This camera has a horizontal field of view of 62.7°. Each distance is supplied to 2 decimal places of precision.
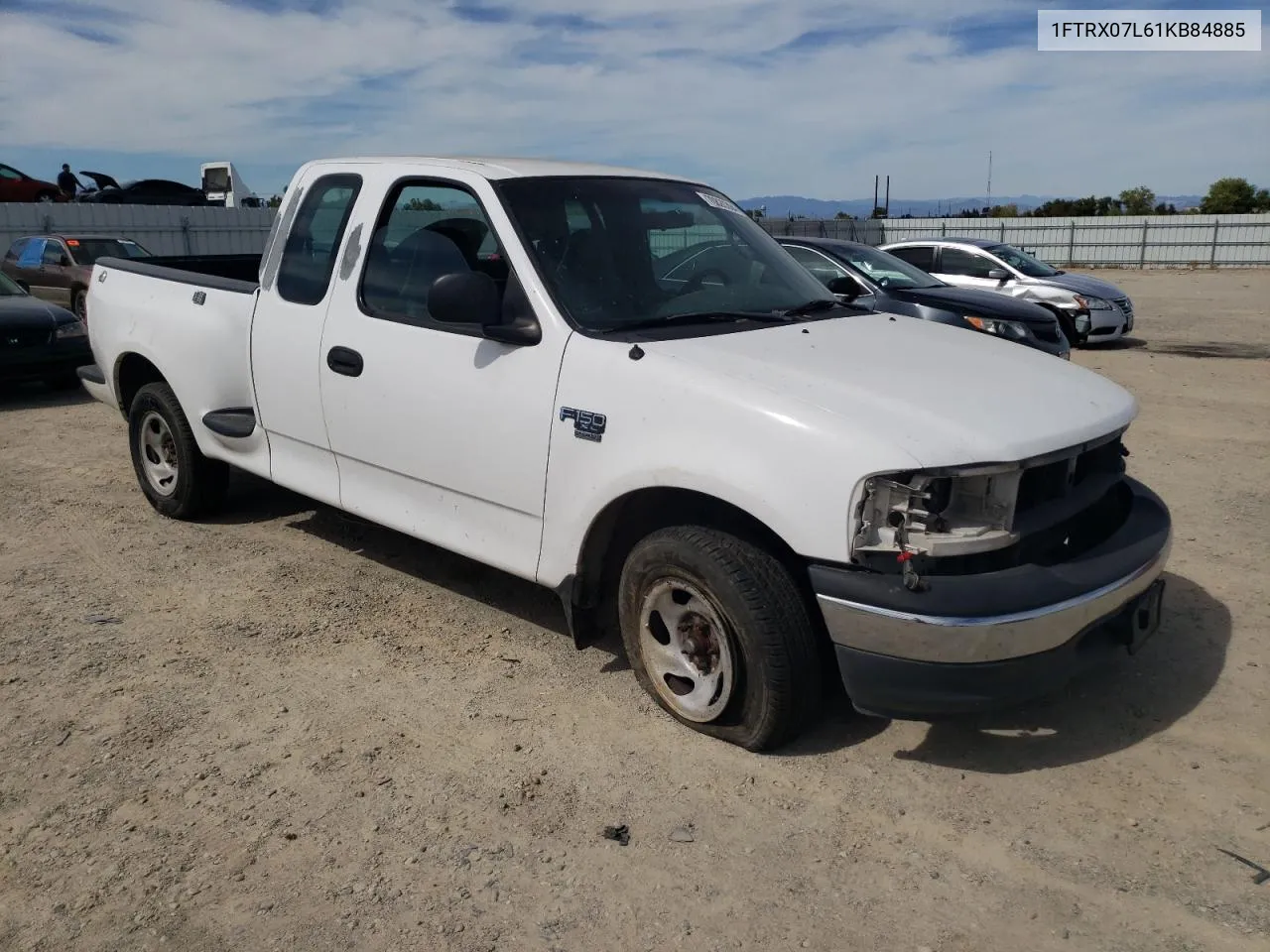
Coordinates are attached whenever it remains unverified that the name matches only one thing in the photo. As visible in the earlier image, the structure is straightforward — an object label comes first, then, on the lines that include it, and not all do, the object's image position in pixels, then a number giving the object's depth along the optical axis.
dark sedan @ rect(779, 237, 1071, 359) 10.12
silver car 14.09
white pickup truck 3.12
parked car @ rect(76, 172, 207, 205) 26.92
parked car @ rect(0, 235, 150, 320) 15.18
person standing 27.77
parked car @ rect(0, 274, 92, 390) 10.39
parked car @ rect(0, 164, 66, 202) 25.30
